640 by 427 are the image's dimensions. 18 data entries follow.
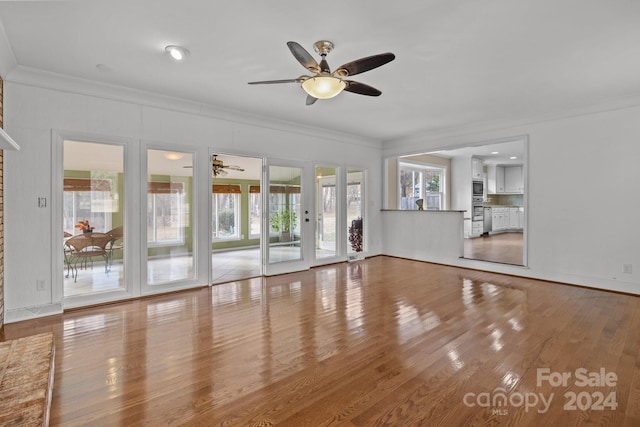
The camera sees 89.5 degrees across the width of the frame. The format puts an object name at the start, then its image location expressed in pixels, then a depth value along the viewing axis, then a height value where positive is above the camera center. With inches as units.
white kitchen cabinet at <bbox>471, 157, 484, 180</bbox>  389.7 +52.8
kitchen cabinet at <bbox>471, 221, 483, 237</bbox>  392.5 -21.0
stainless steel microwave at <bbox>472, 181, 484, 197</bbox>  393.1 +28.3
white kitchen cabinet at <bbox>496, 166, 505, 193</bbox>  453.4 +45.3
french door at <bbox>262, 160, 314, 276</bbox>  222.7 -3.9
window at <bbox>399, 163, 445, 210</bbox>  396.5 +30.5
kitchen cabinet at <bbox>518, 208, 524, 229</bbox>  455.9 -10.8
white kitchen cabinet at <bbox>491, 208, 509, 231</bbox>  429.4 -10.7
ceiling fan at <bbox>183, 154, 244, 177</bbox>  279.5 +41.1
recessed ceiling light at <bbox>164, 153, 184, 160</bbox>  181.5 +32.0
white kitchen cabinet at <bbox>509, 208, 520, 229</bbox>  450.6 -8.6
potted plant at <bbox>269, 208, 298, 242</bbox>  227.8 -7.5
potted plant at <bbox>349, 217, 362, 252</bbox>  286.6 -21.1
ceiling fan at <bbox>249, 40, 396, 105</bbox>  100.0 +47.7
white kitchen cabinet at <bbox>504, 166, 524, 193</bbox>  451.8 +44.8
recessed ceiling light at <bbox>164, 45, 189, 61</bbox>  118.8 +60.3
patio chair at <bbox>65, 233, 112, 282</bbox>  159.8 -18.3
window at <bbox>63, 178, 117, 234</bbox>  154.7 +4.7
